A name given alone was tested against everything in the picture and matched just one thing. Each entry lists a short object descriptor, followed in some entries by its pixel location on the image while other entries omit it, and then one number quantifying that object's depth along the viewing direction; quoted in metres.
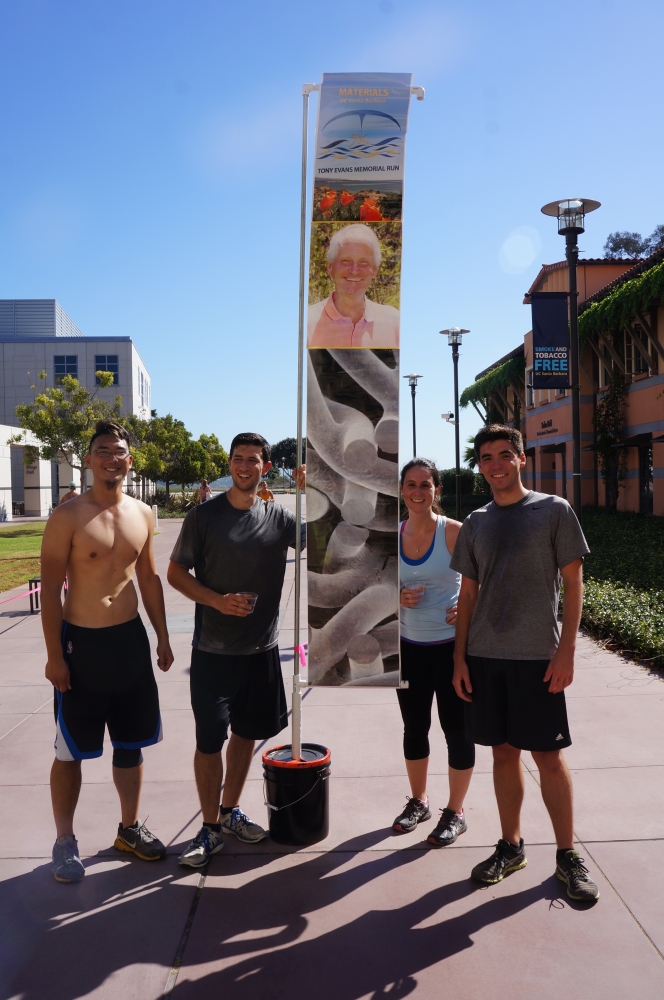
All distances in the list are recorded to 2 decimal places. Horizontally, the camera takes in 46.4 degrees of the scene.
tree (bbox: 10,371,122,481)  30.75
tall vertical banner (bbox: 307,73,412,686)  3.82
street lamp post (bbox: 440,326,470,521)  25.47
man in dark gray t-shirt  3.77
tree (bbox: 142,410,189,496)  38.04
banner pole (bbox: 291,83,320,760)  3.83
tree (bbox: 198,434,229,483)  66.94
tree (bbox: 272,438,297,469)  111.94
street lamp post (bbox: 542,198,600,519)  11.91
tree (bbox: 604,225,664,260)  68.06
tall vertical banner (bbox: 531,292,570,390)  15.69
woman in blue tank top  3.87
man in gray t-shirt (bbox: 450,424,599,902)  3.32
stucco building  23.38
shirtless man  3.60
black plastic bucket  3.78
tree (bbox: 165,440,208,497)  53.03
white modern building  57.50
